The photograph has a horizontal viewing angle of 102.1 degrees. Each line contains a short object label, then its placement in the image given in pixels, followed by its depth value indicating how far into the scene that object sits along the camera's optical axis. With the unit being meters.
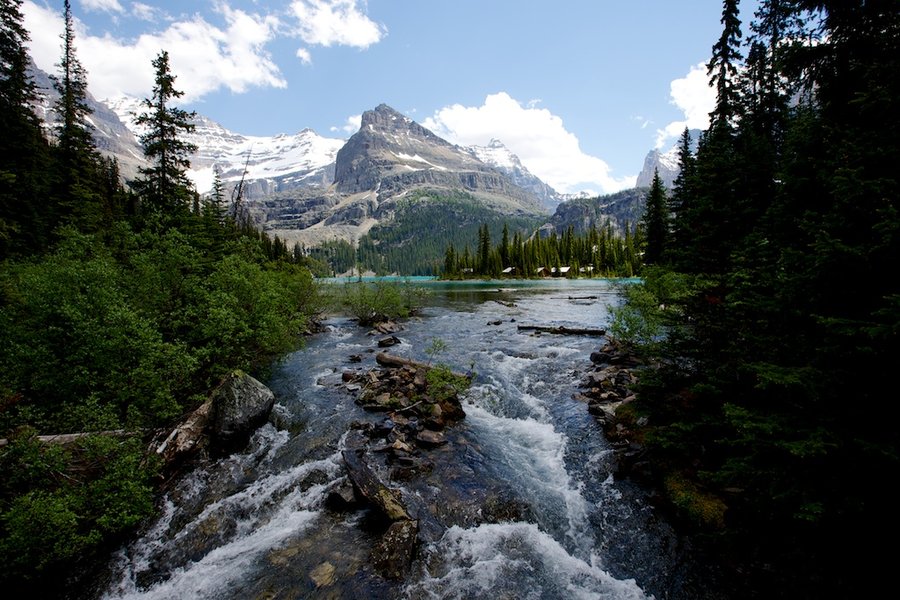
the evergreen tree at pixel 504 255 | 139.12
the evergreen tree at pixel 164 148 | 24.30
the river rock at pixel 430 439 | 13.47
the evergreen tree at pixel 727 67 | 23.27
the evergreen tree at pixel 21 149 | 22.78
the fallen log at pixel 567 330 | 30.88
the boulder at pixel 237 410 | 12.98
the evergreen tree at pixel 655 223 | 48.56
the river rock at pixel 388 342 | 29.23
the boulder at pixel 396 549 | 7.99
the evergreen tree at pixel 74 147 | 30.33
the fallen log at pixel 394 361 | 21.75
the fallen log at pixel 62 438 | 8.42
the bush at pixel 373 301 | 39.97
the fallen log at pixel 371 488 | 9.41
